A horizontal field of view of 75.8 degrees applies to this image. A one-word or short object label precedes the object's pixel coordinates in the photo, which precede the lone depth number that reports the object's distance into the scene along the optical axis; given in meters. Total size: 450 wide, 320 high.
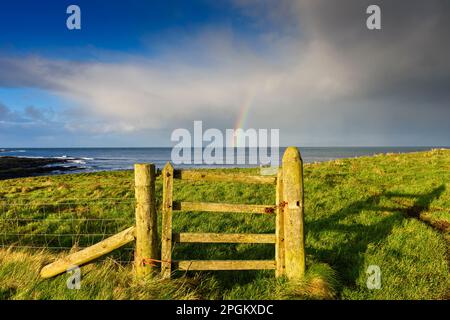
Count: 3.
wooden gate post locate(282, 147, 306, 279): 5.25
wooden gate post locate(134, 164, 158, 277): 5.06
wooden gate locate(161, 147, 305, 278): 5.21
